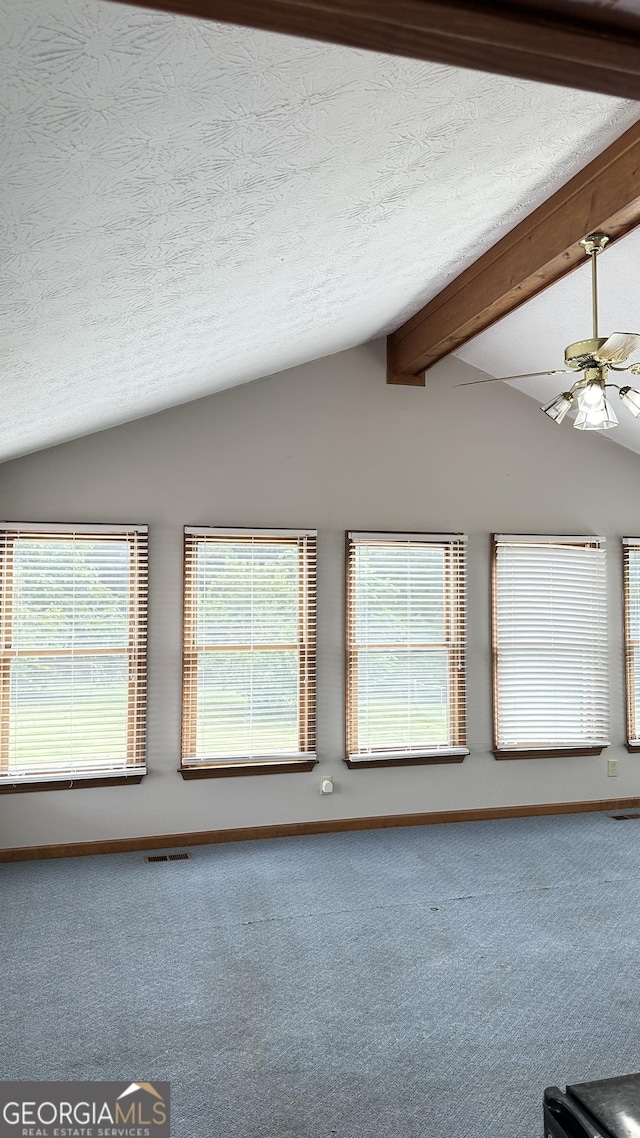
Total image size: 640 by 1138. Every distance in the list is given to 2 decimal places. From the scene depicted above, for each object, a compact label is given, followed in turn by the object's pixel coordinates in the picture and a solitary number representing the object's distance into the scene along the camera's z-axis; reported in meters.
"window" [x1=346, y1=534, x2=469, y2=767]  5.54
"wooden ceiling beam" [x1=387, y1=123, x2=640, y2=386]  3.09
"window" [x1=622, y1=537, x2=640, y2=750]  6.12
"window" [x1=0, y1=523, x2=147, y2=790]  4.84
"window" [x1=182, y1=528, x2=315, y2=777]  5.20
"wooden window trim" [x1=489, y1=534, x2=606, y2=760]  5.80
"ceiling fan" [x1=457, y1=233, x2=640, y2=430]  2.90
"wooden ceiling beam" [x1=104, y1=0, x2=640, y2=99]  1.08
